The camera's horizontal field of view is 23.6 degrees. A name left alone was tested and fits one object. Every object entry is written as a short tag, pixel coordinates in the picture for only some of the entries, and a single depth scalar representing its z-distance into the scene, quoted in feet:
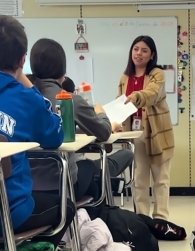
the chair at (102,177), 7.00
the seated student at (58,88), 6.91
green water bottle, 6.27
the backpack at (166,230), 9.71
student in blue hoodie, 4.92
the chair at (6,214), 4.28
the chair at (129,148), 9.40
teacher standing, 10.58
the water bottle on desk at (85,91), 8.02
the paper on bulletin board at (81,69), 14.83
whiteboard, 14.66
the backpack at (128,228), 7.13
